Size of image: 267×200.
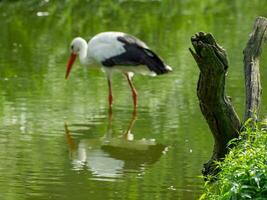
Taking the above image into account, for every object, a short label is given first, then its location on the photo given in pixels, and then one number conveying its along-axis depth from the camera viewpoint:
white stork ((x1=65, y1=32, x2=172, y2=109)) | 23.52
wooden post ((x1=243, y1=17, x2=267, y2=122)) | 14.26
